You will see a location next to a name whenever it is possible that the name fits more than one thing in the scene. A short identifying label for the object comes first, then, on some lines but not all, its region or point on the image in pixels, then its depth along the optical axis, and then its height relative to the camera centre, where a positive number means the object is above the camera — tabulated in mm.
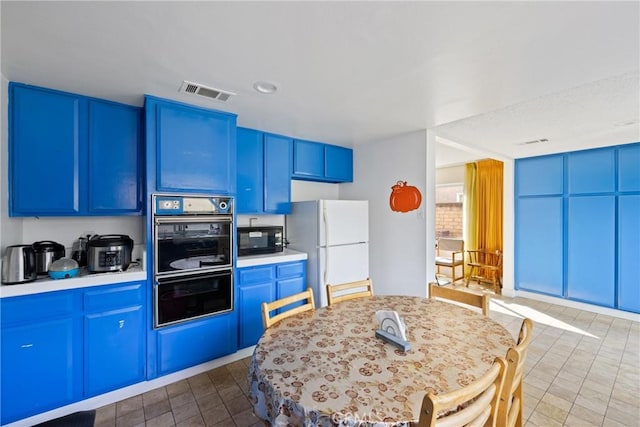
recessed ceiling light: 1957 +939
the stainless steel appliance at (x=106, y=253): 2018 -320
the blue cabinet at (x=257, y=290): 2621 -816
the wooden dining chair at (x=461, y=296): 1894 -646
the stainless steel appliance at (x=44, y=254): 1881 -302
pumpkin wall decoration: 2193 +107
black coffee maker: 2211 -326
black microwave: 2850 -315
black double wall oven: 2186 -397
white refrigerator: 3000 -331
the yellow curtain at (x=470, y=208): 5328 +73
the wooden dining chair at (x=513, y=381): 1027 -700
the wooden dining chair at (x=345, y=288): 2006 -619
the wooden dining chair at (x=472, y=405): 740 -595
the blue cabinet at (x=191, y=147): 2195 +572
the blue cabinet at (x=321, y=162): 3430 +681
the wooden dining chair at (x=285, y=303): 1536 -604
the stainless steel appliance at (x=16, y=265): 1711 -347
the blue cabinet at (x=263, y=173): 2963 +455
